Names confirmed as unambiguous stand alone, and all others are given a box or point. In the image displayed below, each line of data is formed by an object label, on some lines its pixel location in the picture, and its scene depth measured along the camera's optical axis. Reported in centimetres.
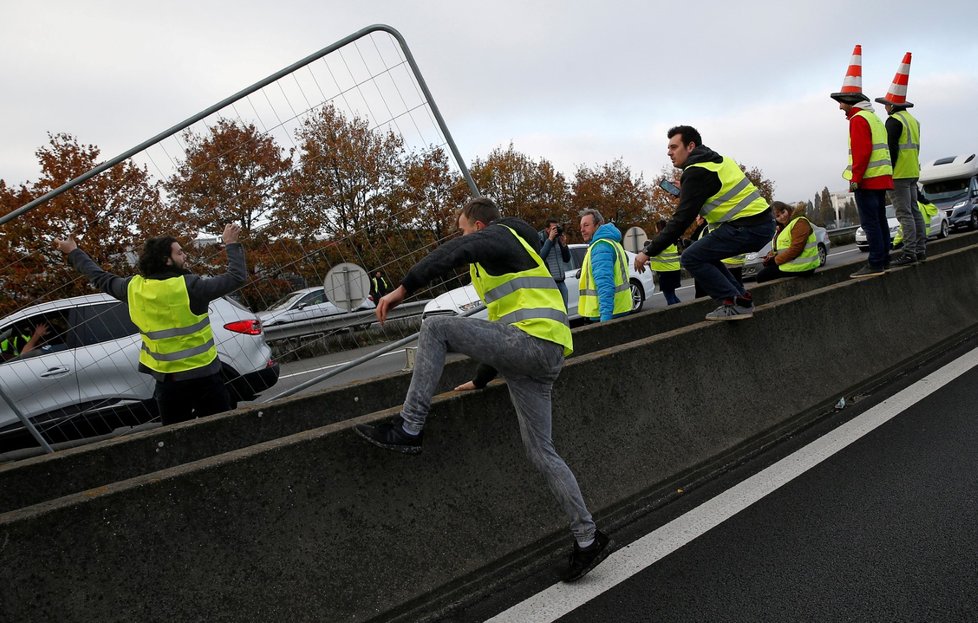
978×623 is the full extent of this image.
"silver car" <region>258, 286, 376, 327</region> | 511
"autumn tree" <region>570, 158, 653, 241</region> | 6956
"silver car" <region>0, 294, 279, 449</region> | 509
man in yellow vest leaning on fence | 483
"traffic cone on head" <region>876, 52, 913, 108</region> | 884
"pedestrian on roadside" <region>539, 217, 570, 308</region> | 1015
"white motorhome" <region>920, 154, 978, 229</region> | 2830
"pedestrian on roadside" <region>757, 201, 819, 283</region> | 873
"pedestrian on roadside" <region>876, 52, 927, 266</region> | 856
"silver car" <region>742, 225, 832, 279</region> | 2438
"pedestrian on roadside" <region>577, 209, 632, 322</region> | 769
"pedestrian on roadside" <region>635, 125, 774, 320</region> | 556
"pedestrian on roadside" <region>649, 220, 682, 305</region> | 1005
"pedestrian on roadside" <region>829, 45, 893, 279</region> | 783
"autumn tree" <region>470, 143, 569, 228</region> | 5728
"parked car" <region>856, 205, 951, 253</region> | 2745
